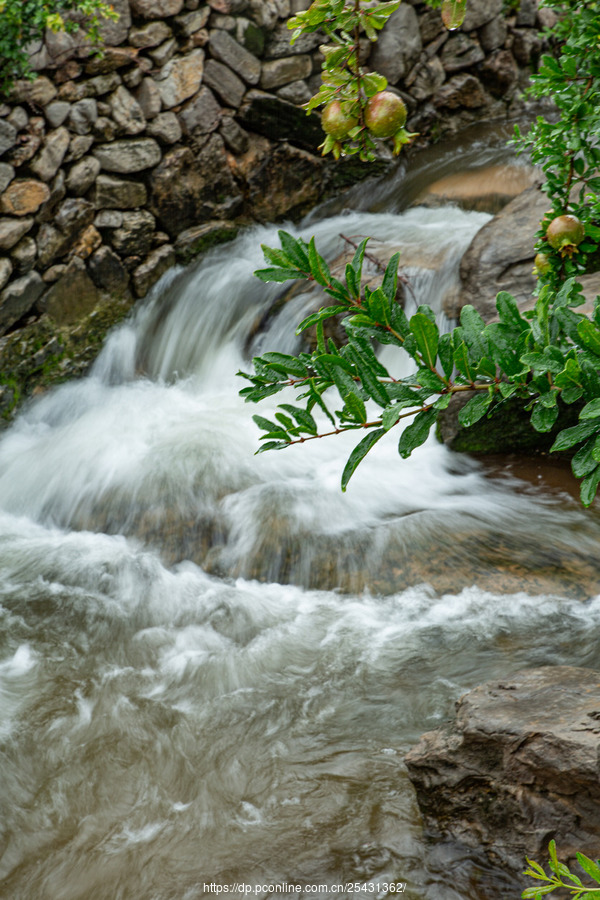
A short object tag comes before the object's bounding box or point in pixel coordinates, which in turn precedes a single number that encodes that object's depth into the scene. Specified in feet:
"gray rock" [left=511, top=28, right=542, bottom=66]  23.15
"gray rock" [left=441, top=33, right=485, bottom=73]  22.30
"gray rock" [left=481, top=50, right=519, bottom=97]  22.91
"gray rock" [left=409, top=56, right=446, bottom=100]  21.90
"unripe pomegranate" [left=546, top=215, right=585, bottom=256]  5.25
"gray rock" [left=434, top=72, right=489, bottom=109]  22.61
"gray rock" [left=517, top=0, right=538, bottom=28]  22.89
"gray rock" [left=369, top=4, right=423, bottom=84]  20.95
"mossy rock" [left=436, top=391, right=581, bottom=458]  12.03
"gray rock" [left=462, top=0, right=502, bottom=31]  22.09
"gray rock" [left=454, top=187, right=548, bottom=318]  13.87
